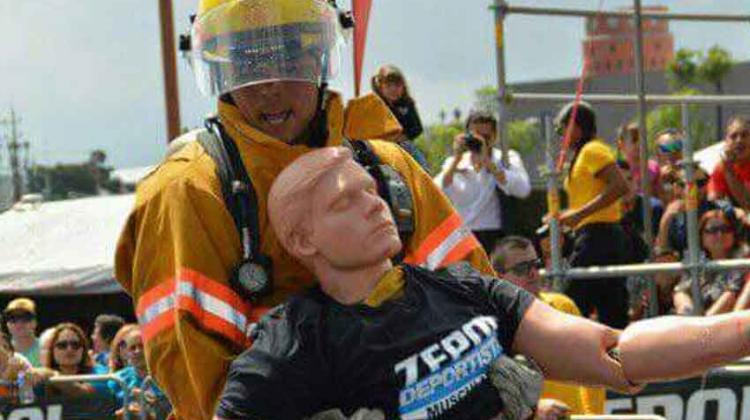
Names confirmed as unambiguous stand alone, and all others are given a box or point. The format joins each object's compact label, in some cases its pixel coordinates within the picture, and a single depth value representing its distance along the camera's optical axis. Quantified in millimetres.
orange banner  6491
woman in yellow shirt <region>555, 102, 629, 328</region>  12499
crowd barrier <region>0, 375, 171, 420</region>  12011
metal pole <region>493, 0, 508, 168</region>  12835
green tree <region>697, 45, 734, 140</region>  80549
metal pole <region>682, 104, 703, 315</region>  11777
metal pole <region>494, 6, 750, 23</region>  13381
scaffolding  11828
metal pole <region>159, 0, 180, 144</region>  14605
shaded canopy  22863
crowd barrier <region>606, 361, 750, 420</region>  10801
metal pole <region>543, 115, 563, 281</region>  12021
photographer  13405
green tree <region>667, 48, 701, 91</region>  85513
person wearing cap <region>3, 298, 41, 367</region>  15011
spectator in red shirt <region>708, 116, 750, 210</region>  12530
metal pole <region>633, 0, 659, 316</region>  13435
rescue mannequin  4783
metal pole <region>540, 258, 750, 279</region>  11726
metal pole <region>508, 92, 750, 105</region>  13089
